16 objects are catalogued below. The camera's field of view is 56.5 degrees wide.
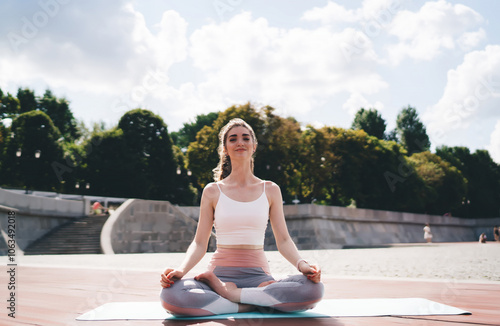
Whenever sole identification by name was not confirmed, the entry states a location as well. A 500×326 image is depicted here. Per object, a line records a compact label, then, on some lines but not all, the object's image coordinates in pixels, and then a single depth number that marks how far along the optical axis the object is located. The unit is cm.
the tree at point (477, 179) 6544
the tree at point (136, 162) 4116
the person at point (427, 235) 3606
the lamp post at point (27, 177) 3784
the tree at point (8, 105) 4375
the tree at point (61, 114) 5194
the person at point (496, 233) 4069
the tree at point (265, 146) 3322
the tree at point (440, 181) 5422
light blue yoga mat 336
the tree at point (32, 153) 3800
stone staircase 2022
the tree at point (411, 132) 7156
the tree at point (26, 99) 5053
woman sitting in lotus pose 329
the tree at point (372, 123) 6256
